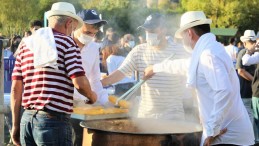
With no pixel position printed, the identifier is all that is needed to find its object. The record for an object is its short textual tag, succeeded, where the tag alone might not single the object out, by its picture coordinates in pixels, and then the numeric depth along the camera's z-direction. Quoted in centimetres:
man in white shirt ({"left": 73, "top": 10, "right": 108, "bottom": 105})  459
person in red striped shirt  327
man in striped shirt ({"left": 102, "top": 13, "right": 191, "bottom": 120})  460
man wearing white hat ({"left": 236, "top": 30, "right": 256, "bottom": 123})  783
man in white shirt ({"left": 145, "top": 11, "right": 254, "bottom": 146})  329
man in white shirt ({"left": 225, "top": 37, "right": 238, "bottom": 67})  1131
